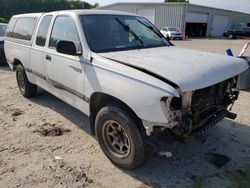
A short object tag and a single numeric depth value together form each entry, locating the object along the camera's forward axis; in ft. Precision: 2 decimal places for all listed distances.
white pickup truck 6.56
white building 84.91
